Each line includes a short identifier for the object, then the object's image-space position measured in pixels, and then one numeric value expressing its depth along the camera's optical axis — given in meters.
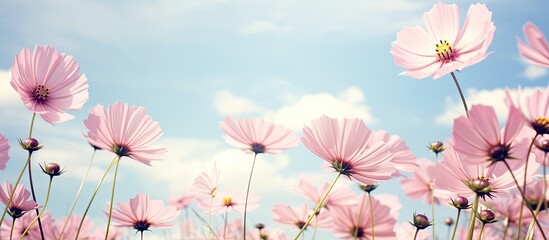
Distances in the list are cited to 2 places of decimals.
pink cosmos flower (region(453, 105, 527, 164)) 0.75
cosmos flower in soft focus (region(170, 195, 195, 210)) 3.00
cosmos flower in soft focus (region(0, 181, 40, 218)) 1.31
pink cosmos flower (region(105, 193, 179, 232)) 1.48
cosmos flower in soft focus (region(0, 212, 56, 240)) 1.76
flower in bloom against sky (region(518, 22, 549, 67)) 0.77
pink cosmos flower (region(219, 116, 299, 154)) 1.47
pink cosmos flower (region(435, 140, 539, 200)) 0.99
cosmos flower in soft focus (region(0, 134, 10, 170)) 1.19
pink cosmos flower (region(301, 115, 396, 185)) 1.14
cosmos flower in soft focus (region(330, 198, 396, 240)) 1.58
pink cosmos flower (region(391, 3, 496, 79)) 1.16
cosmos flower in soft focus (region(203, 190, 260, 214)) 2.12
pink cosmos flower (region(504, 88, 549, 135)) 0.87
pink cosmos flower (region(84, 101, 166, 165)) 1.28
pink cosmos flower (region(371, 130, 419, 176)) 1.38
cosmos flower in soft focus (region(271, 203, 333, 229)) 2.00
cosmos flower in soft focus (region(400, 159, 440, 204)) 2.33
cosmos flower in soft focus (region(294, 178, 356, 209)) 1.93
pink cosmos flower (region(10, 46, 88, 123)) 1.30
